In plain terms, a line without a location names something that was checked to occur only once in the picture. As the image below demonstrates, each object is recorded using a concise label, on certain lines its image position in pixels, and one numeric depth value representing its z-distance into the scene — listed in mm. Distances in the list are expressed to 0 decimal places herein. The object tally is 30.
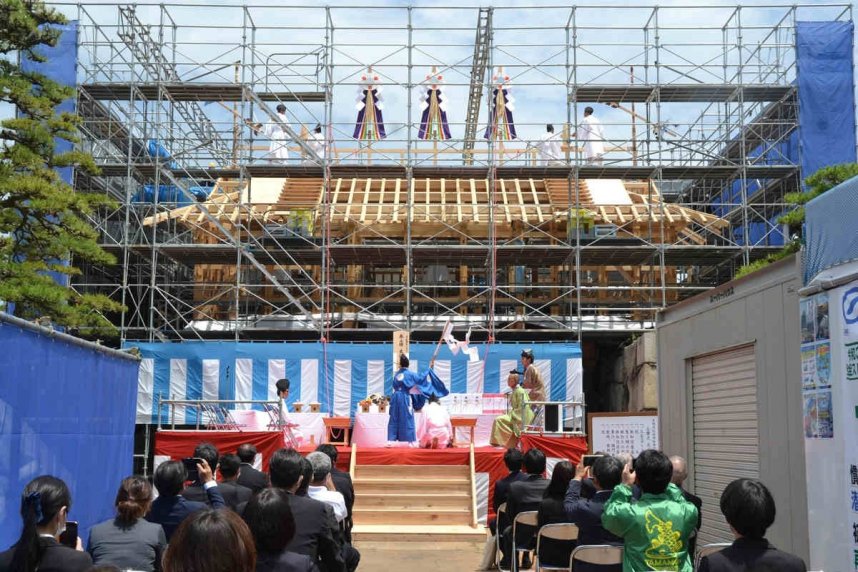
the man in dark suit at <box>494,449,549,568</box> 7984
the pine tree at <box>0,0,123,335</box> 14086
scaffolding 22156
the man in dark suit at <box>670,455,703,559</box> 6195
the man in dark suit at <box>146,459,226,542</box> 5625
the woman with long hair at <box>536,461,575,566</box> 7070
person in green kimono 14584
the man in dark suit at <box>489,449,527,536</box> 8758
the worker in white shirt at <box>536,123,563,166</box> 22875
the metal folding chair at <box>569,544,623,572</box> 5727
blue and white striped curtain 21031
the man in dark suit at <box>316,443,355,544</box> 7996
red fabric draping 14773
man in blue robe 15500
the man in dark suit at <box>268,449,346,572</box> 4598
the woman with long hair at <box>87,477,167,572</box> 4730
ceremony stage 14016
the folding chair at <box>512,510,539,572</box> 7870
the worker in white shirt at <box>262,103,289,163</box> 22562
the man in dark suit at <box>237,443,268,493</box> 7484
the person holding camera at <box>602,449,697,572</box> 5090
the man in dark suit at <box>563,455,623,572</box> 6184
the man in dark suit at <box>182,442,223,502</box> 6426
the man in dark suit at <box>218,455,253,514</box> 6562
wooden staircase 12578
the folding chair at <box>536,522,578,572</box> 6918
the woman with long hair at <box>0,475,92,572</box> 3961
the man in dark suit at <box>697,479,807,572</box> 4113
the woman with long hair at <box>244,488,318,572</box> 3660
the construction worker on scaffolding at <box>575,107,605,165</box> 22688
